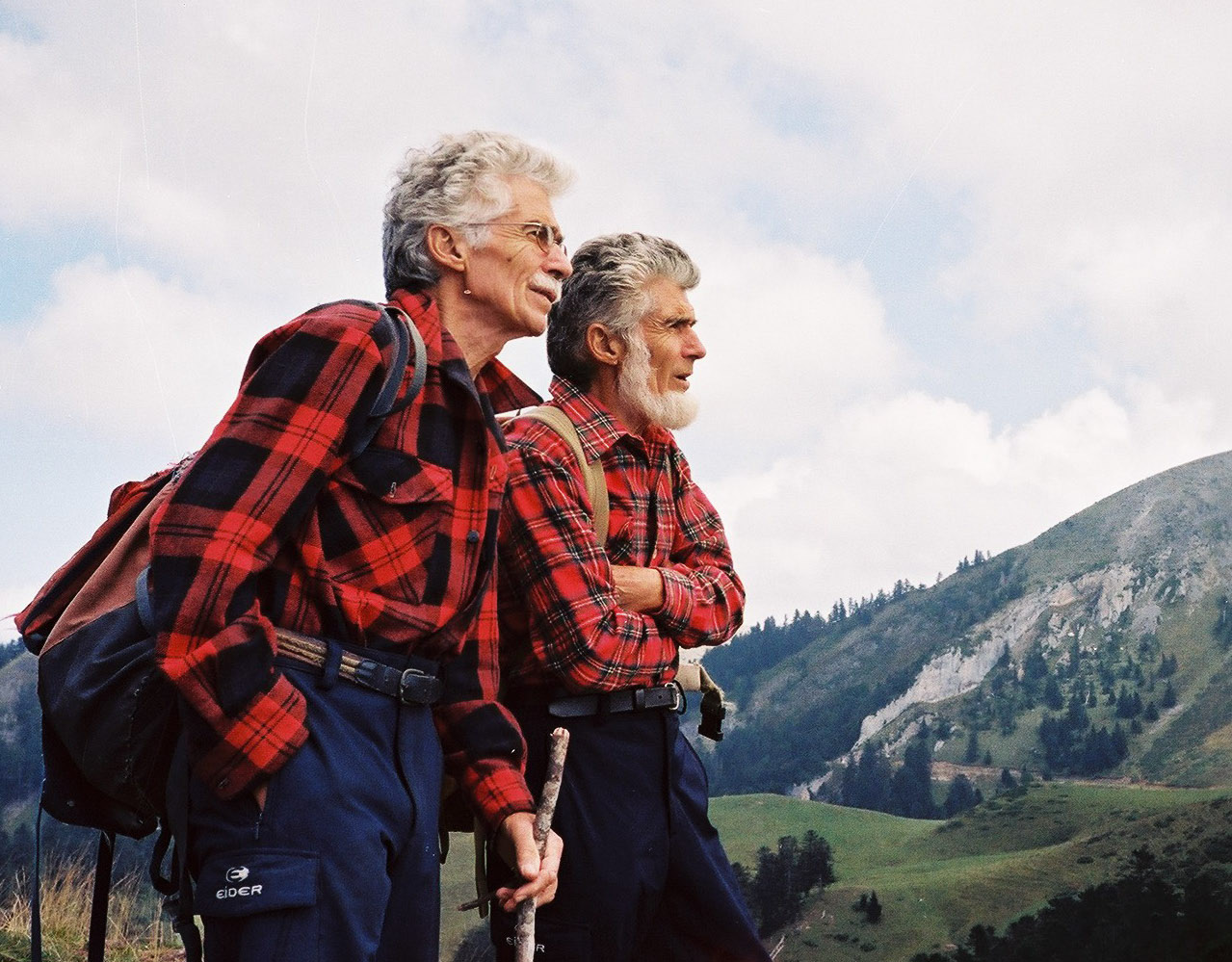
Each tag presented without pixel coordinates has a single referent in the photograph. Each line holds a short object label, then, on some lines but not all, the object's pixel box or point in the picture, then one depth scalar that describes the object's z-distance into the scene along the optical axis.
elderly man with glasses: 2.04
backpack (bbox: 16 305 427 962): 2.10
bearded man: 3.17
